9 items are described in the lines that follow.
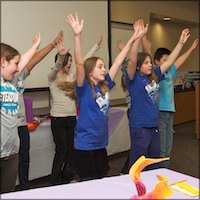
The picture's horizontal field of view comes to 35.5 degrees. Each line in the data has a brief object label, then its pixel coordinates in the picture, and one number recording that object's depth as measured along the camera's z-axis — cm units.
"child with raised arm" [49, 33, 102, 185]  302
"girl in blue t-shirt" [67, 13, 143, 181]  214
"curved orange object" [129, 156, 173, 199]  105
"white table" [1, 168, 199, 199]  124
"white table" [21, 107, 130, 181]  304
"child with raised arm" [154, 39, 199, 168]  275
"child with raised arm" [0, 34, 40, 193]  177
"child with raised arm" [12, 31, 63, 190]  230
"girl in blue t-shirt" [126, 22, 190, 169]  249
